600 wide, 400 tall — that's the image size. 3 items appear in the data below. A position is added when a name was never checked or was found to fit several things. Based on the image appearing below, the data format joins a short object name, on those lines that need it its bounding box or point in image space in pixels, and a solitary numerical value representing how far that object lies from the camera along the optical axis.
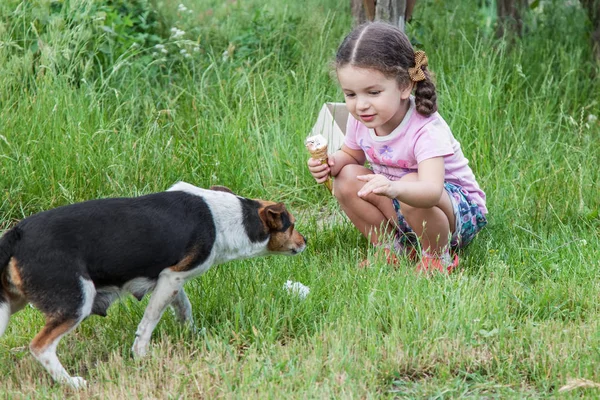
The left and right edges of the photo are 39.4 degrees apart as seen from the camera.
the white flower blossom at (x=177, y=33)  6.76
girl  4.16
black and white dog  3.24
